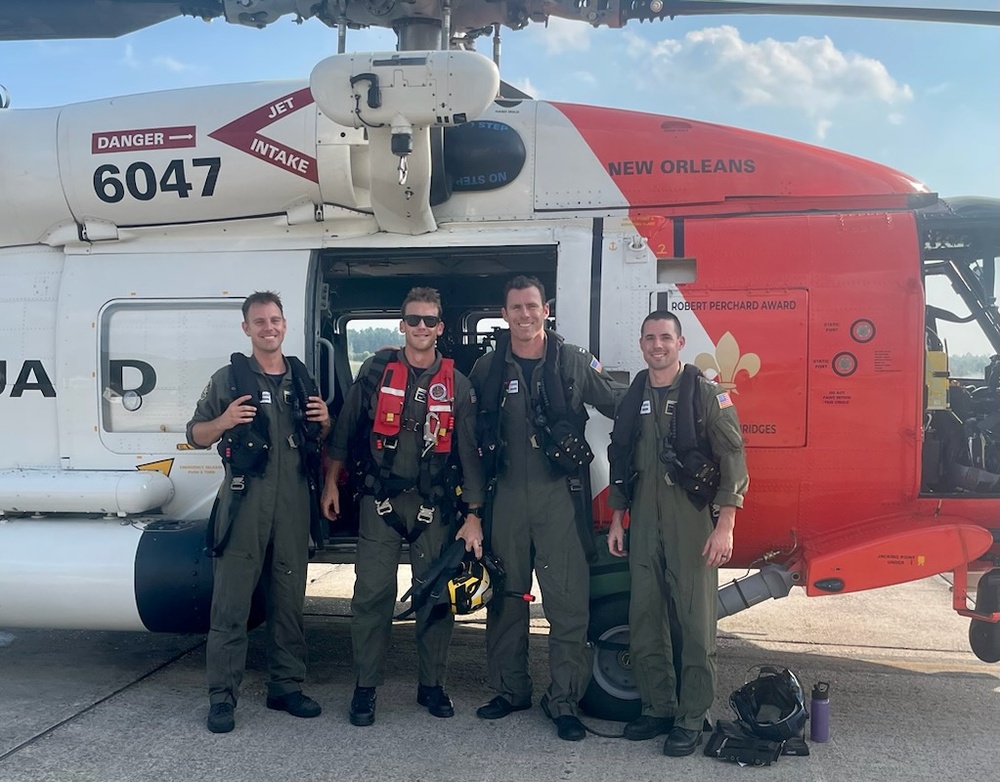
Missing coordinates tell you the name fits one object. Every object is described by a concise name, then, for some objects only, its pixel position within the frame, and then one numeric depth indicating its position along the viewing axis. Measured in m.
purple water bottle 4.18
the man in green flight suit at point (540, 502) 4.19
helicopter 4.41
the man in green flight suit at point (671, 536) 3.98
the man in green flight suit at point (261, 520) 4.26
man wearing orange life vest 4.25
